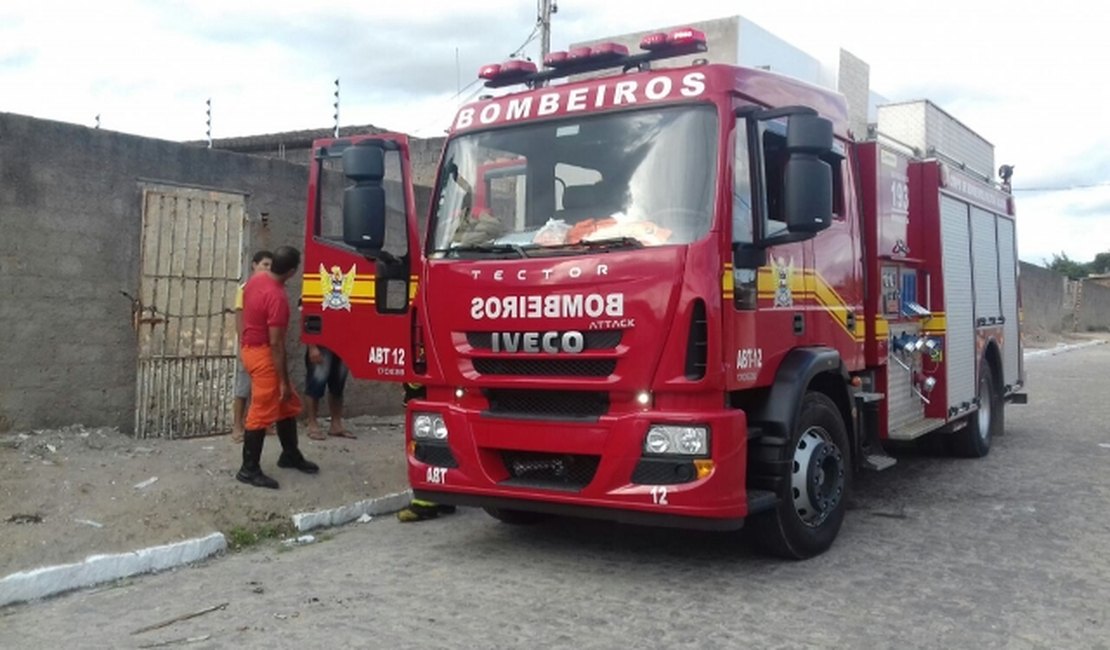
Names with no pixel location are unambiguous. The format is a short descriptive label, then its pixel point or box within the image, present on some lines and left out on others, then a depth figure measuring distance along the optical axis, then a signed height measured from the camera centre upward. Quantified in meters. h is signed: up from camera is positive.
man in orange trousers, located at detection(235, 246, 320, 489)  6.72 +0.16
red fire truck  5.01 +0.48
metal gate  7.80 +0.55
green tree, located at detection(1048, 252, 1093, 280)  66.12 +8.41
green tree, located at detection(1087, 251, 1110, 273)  78.88 +10.25
